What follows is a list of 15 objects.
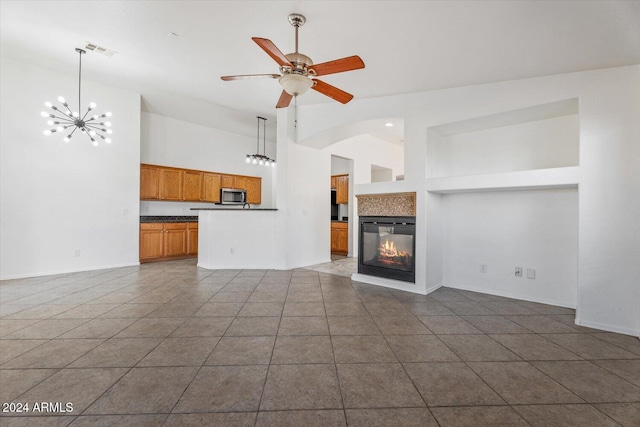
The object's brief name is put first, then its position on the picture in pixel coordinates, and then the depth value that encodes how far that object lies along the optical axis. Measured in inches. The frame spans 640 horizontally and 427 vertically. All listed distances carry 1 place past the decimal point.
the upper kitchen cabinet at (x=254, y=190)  331.3
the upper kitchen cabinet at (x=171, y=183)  261.7
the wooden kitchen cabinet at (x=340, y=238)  295.6
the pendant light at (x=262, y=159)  272.1
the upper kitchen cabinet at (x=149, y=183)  250.4
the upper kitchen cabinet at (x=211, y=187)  292.5
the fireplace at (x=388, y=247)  159.6
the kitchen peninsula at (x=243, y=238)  215.5
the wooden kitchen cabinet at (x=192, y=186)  277.7
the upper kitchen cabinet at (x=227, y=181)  307.2
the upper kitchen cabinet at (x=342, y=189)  300.5
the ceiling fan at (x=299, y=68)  92.3
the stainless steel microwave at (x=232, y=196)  305.4
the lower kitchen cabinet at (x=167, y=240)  236.1
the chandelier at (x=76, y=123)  181.5
